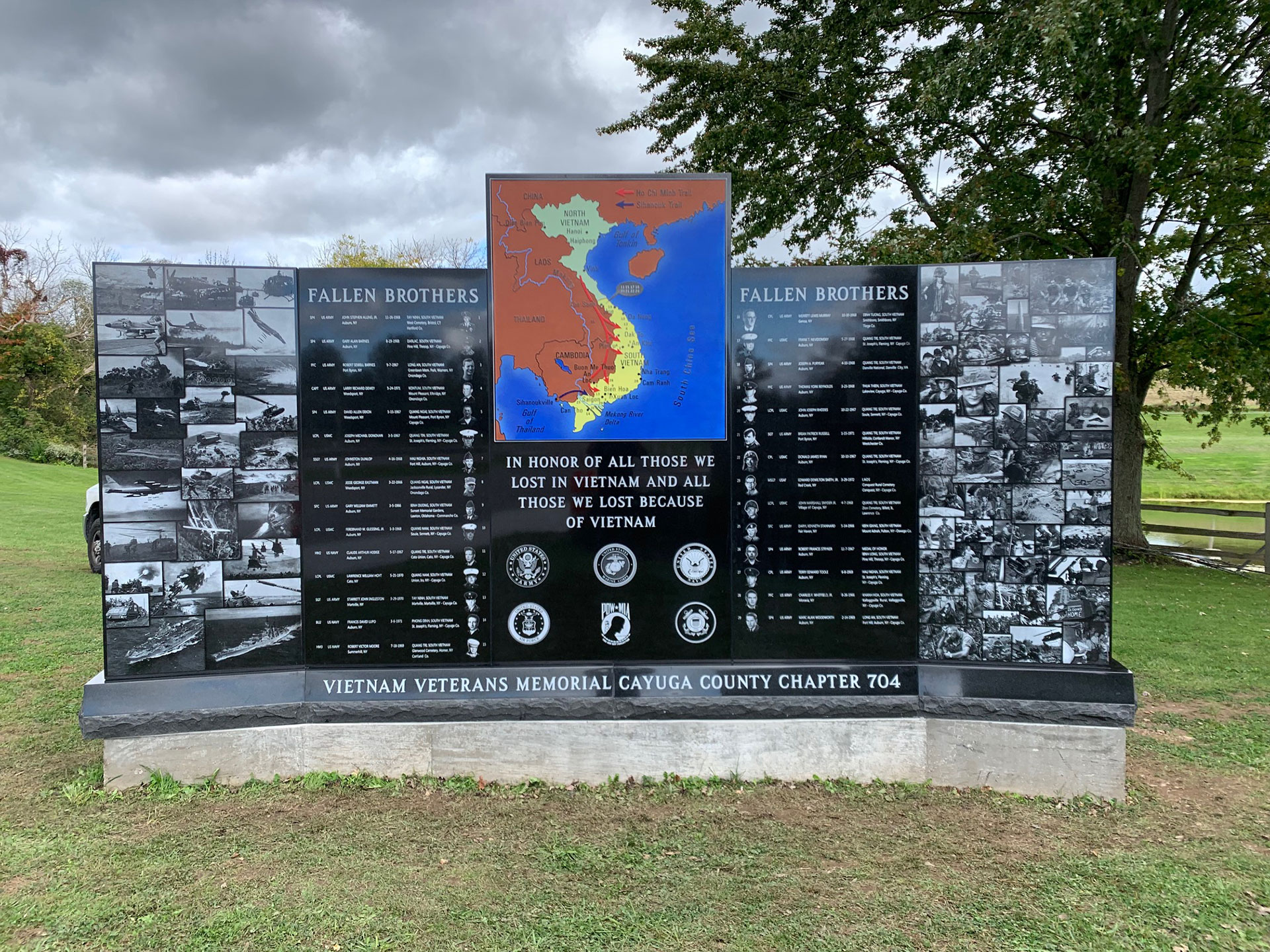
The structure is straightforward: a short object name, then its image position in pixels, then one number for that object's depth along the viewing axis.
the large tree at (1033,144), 10.98
